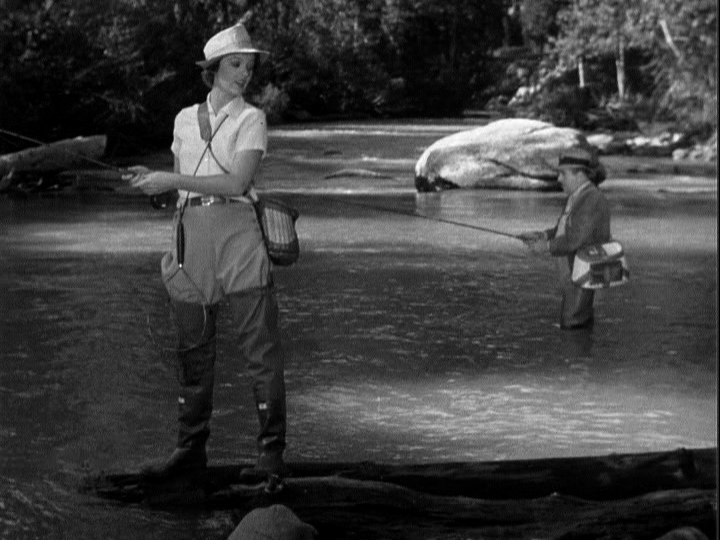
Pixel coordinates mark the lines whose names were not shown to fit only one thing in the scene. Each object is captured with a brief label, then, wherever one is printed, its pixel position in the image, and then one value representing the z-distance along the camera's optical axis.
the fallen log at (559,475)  5.66
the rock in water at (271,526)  4.92
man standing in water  9.65
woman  5.84
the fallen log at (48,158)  22.38
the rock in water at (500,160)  22.62
